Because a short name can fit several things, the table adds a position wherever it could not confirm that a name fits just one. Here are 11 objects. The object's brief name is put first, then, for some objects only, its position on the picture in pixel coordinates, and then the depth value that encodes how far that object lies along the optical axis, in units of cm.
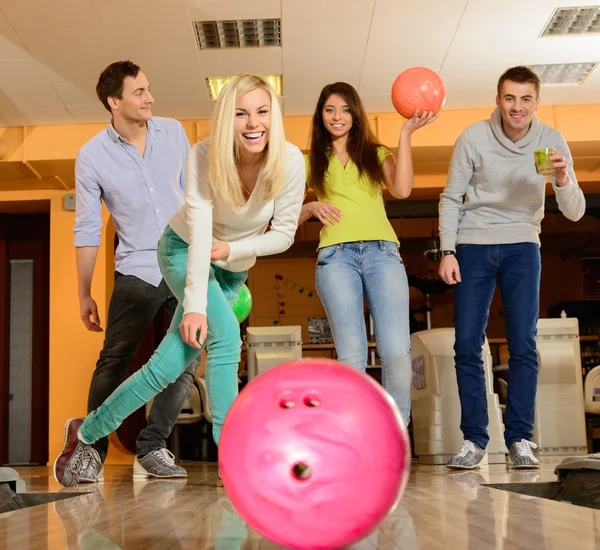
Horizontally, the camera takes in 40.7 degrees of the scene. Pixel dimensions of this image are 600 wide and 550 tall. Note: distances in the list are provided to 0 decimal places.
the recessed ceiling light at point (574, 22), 595
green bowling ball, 438
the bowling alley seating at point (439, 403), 482
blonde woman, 229
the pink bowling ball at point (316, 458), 112
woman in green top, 302
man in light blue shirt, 336
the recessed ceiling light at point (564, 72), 691
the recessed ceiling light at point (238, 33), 600
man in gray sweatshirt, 349
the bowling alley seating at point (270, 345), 552
